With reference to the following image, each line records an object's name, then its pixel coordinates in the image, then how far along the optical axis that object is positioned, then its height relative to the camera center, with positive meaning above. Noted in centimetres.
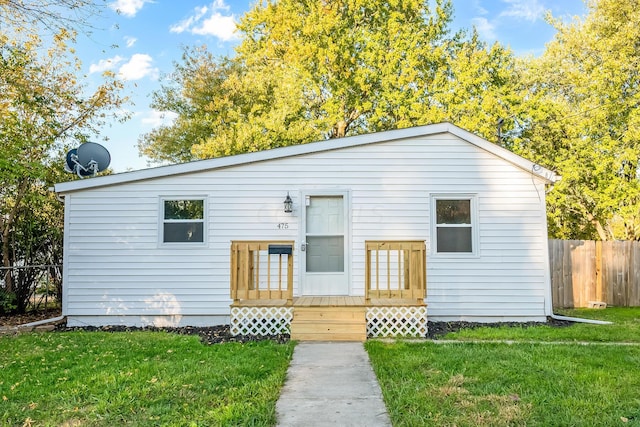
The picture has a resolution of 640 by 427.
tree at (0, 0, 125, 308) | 824 +297
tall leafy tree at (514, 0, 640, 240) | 1286 +389
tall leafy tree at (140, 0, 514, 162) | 1700 +706
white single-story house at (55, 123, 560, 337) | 742 +40
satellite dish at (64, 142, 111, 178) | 838 +172
